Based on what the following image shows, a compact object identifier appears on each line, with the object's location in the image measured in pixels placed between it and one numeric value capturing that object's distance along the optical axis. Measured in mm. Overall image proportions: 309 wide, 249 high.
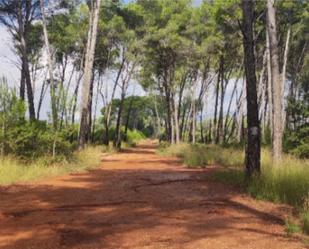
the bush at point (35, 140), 14477
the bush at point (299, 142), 17953
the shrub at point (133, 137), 51584
